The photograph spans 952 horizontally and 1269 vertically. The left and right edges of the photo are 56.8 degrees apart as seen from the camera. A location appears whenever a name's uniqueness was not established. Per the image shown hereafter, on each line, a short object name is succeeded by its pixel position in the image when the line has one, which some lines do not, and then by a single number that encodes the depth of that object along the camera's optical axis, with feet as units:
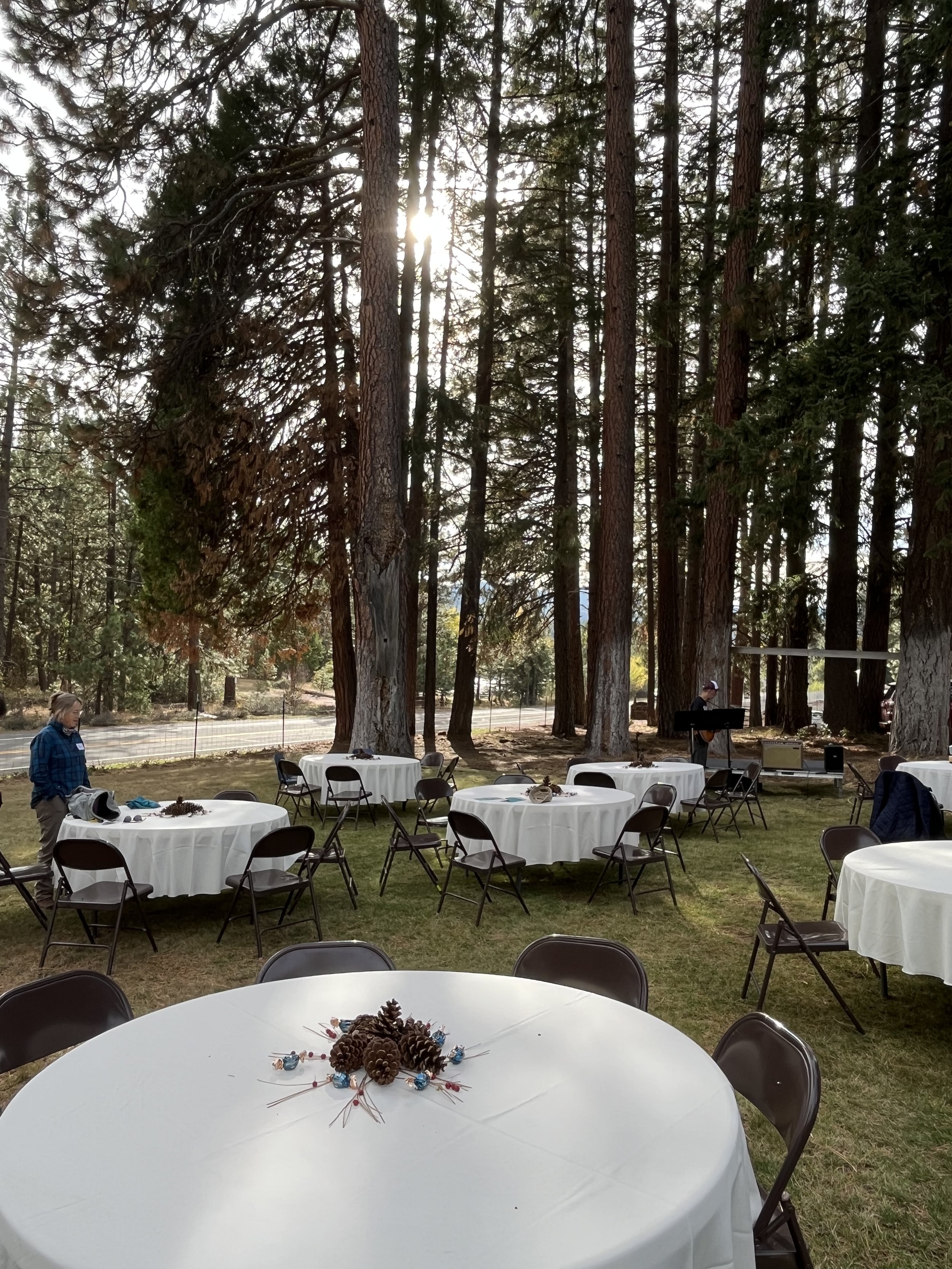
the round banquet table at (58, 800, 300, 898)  20.58
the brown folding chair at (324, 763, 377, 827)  33.17
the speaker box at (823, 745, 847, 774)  42.06
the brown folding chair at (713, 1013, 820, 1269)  7.23
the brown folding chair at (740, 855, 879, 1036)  15.29
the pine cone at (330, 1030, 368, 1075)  7.75
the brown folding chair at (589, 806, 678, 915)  22.47
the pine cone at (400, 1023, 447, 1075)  7.74
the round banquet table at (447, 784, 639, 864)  24.08
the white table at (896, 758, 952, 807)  29.25
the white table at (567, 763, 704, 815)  32.17
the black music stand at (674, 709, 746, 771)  35.19
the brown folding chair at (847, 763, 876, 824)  33.81
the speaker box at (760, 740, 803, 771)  42.98
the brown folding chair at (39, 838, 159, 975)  18.49
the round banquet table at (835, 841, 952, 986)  14.20
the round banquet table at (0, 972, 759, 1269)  5.40
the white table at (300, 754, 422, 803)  35.58
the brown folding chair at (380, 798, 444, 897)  25.38
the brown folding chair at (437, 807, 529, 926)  22.06
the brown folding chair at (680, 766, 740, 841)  31.81
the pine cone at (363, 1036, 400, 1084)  7.58
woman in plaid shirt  21.84
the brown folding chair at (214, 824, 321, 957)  19.67
